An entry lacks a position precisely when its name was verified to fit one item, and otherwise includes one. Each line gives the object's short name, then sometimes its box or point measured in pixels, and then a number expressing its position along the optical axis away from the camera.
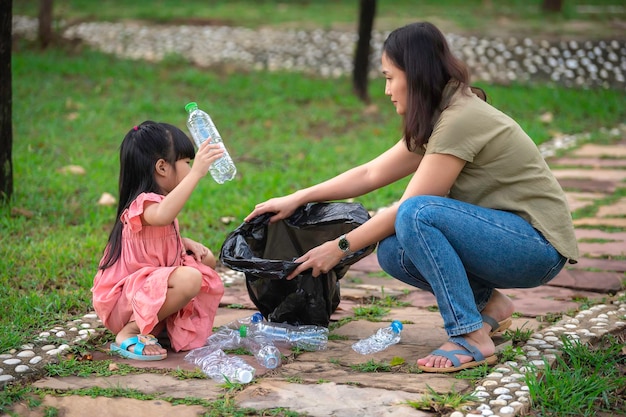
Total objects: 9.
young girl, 6.48
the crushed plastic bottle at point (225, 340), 6.82
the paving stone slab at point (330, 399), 5.35
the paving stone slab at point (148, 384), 5.79
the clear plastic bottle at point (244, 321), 7.30
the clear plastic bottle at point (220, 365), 5.96
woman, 6.11
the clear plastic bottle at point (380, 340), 6.71
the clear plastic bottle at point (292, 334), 6.85
